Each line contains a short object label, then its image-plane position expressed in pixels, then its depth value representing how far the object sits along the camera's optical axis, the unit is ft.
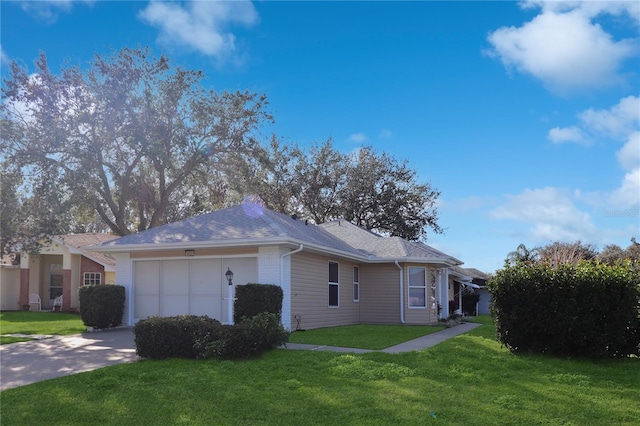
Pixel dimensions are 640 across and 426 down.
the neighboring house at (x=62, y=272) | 88.12
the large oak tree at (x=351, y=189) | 121.08
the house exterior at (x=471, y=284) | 101.65
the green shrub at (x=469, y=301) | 110.93
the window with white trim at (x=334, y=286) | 61.21
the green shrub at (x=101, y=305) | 53.30
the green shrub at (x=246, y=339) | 33.01
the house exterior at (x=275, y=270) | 51.03
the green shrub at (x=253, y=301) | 44.27
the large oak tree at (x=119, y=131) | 67.82
